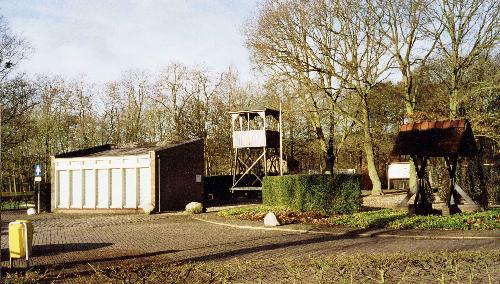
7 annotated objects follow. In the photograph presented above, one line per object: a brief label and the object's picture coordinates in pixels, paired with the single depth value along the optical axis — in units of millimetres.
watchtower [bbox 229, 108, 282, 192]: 34656
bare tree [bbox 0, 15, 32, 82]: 33906
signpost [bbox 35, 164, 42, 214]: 27781
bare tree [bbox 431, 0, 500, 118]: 27203
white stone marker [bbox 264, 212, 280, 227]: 17703
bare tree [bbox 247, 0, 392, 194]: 31578
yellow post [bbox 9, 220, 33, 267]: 10430
